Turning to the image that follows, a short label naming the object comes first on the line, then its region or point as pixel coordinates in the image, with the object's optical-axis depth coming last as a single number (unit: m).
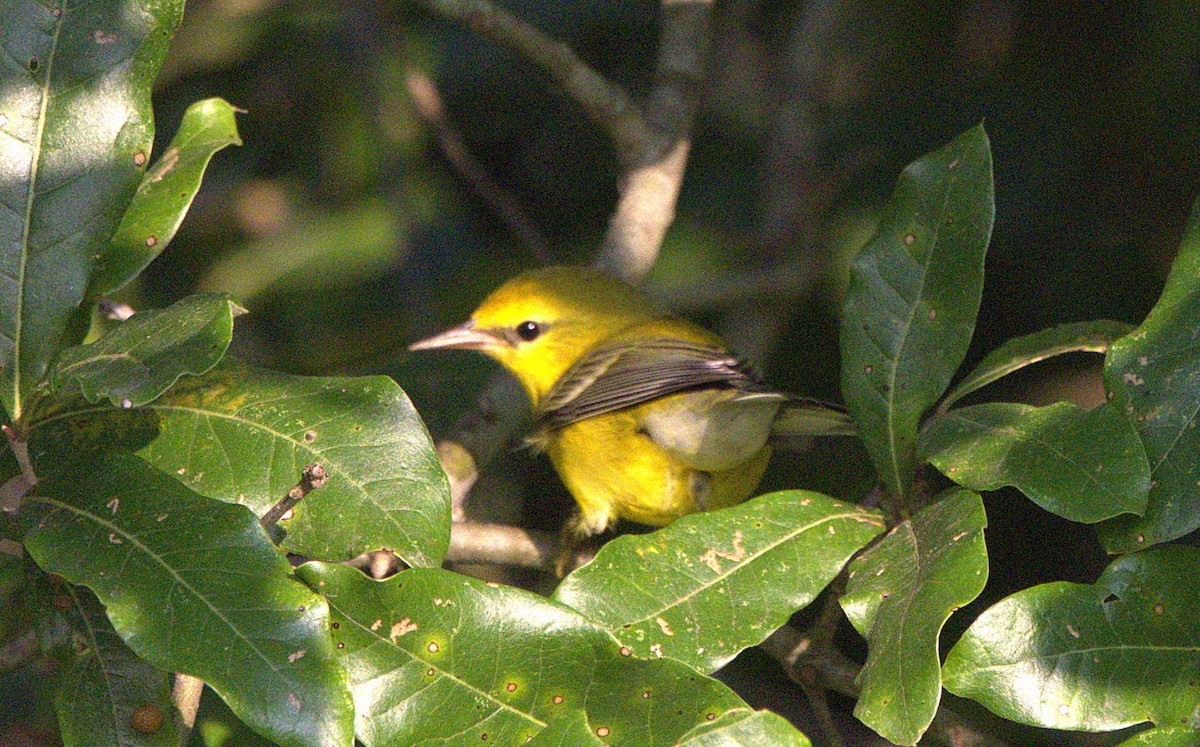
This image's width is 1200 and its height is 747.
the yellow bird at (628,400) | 7.11
